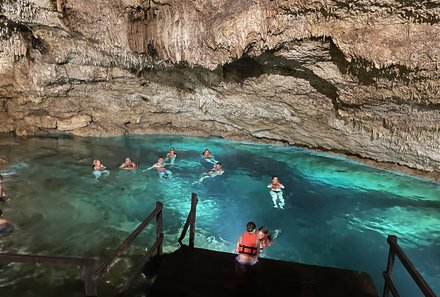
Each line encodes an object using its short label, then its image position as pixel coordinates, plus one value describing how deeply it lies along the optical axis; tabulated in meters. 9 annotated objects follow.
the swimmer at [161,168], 14.54
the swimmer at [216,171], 14.47
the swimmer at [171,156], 15.99
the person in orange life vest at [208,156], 16.25
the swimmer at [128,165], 14.66
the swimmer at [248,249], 5.69
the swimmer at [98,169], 14.19
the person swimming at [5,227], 9.21
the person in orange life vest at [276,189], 12.48
